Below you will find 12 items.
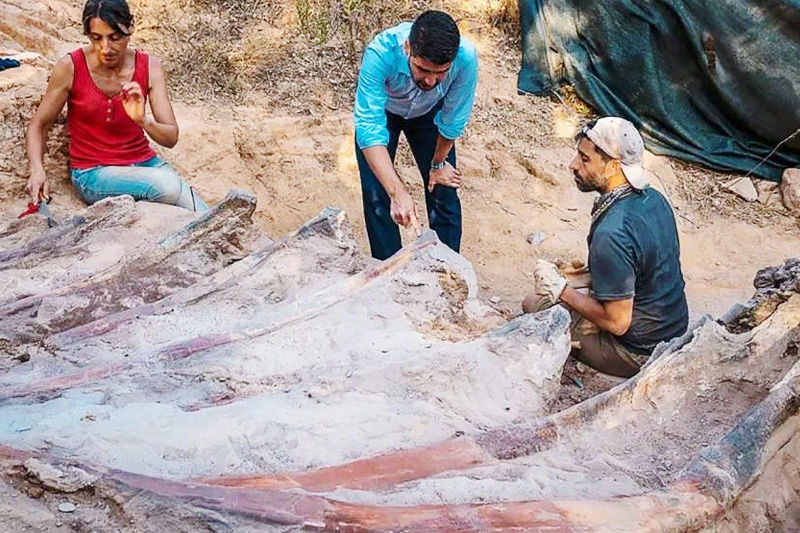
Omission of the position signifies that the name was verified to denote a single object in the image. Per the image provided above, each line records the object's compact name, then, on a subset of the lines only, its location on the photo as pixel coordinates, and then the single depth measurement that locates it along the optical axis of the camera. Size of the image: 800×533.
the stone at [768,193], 5.80
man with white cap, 2.96
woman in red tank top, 3.62
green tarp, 5.75
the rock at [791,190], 5.67
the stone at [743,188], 5.81
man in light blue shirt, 3.14
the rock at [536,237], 5.16
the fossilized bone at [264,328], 2.08
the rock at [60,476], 1.57
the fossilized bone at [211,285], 2.43
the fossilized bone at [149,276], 2.57
